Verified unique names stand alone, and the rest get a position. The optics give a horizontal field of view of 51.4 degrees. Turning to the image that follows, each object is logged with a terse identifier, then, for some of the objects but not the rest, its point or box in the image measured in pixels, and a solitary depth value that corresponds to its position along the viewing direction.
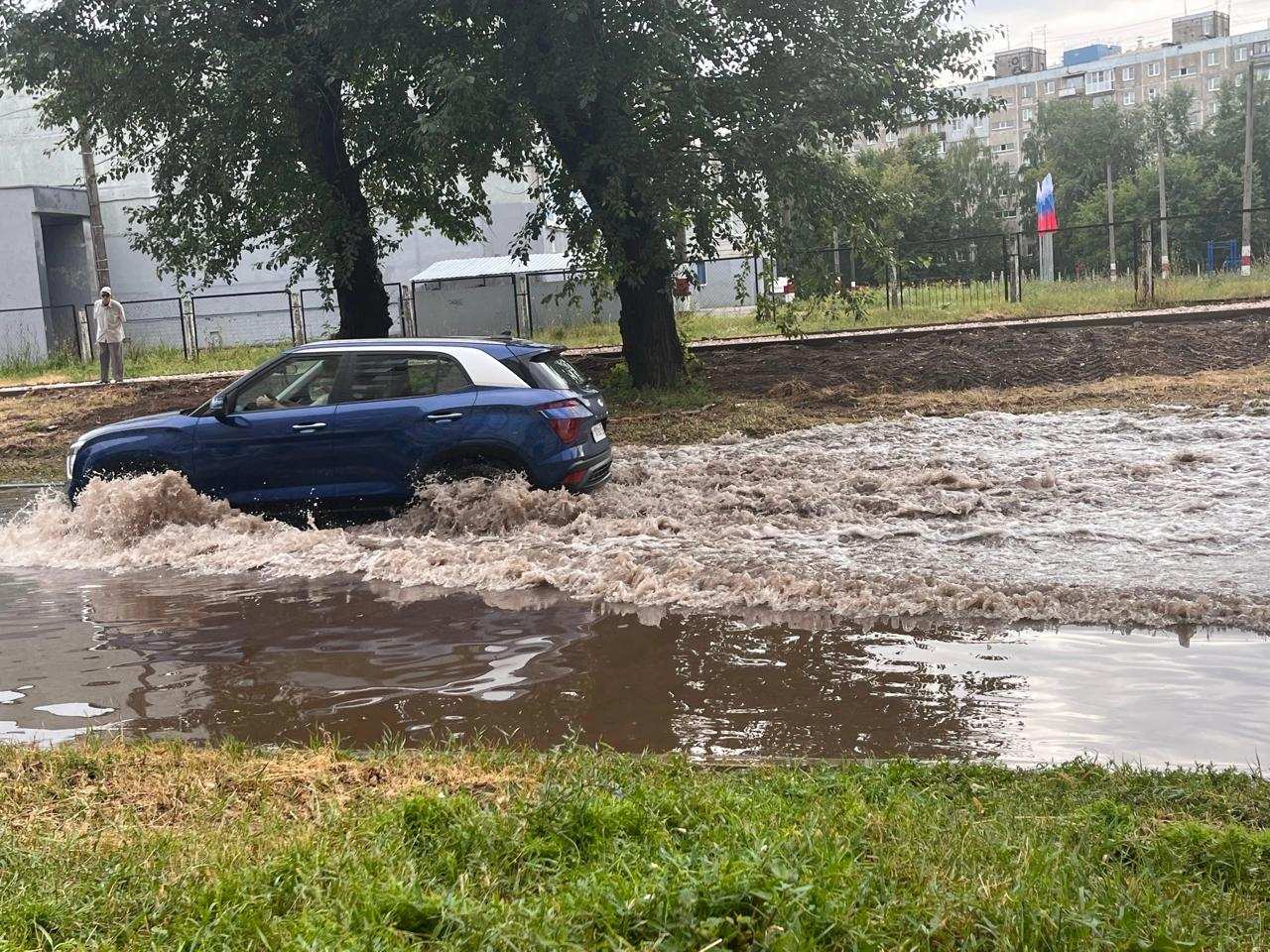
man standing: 27.44
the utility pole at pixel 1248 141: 58.53
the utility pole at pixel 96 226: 29.76
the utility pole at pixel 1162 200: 56.50
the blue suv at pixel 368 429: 11.48
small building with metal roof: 35.94
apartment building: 120.31
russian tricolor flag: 42.19
